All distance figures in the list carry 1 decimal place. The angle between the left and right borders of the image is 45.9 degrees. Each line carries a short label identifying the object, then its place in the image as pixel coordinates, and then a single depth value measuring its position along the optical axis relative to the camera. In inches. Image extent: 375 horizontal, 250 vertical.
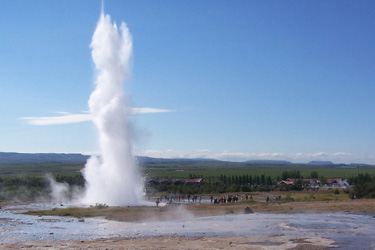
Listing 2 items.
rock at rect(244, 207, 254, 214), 1198.2
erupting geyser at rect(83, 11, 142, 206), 1498.5
